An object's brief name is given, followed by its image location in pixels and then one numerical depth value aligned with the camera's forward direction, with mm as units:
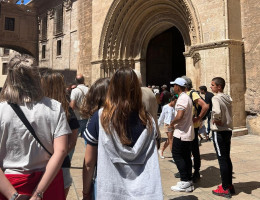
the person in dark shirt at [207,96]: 5676
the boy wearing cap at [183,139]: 3314
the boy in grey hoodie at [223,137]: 3182
